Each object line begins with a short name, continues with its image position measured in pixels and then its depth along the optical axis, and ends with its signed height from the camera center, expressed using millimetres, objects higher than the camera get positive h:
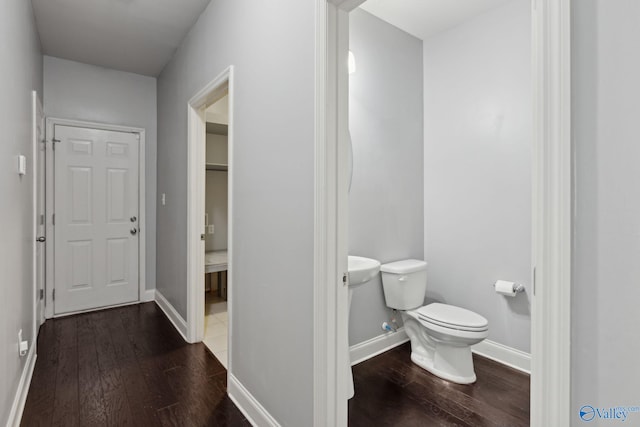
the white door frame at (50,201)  3334 +103
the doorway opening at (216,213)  3500 -21
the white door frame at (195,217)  2766 -49
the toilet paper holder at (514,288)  2326 -550
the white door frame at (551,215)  688 -5
